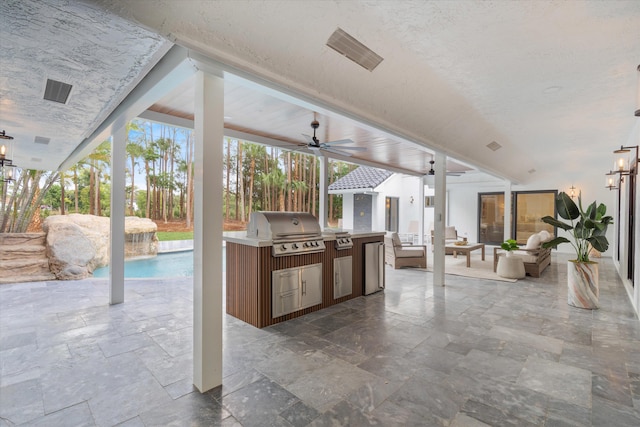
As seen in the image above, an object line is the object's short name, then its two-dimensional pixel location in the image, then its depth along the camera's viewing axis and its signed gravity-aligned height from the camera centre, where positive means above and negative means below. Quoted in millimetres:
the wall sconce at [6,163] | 4546 +765
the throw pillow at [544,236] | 6696 -574
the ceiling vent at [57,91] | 2671 +1112
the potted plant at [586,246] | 4152 -482
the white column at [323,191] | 6527 +431
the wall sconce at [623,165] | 4434 +742
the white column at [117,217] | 4289 -109
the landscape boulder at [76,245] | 6113 -805
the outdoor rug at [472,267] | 6297 -1344
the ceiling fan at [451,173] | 8453 +1103
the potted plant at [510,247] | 6281 -750
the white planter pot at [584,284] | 4168 -1016
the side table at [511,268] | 6045 -1146
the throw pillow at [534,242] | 6518 -687
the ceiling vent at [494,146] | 5990 +1327
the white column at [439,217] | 5508 -117
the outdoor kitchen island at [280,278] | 3453 -867
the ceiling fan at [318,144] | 4785 +1074
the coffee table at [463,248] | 7258 -916
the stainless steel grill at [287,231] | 3541 -264
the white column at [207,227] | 2266 -132
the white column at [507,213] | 9641 -59
